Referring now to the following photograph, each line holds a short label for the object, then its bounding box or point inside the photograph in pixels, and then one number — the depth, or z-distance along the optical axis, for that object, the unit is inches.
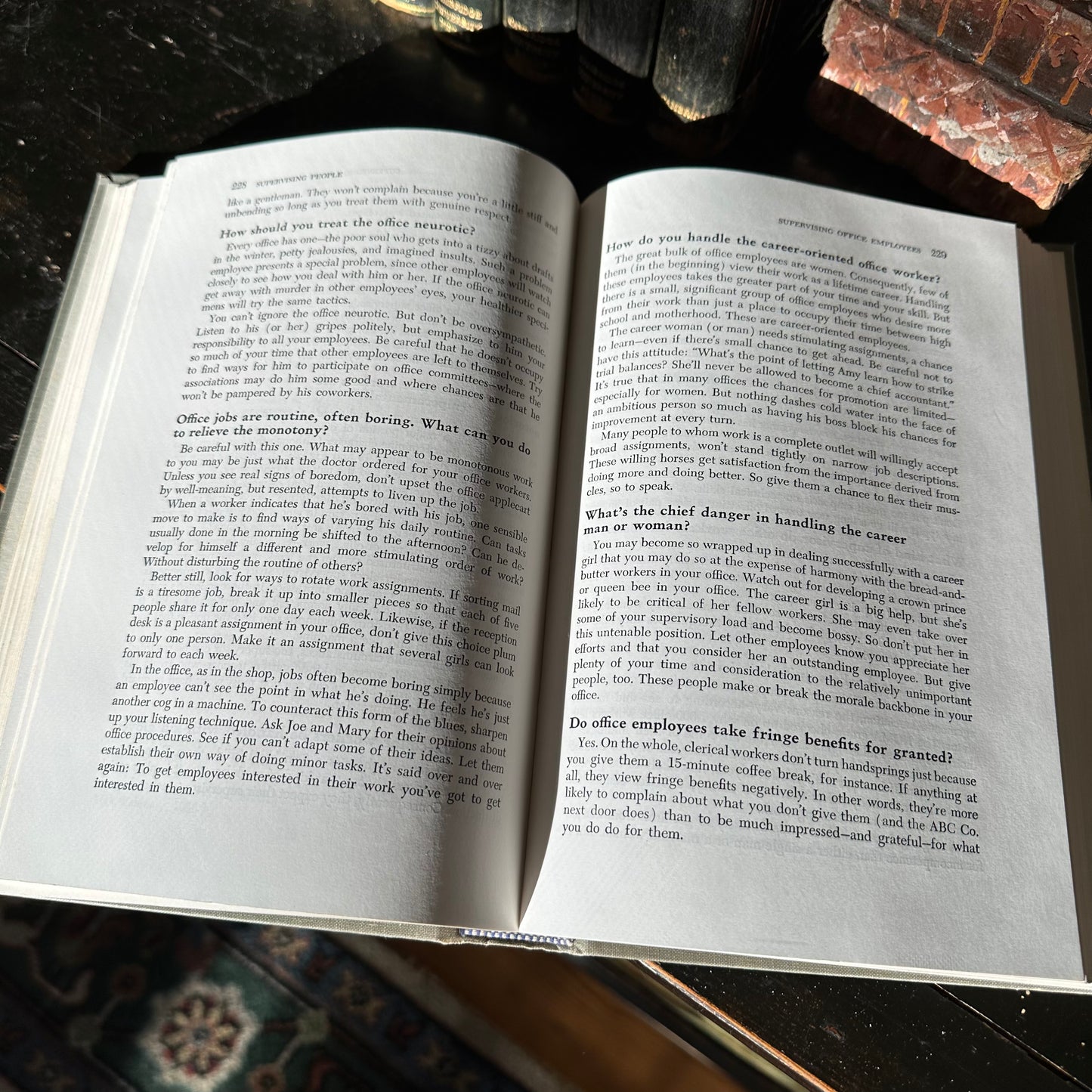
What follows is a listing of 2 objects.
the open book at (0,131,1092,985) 16.1
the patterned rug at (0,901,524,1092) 28.6
